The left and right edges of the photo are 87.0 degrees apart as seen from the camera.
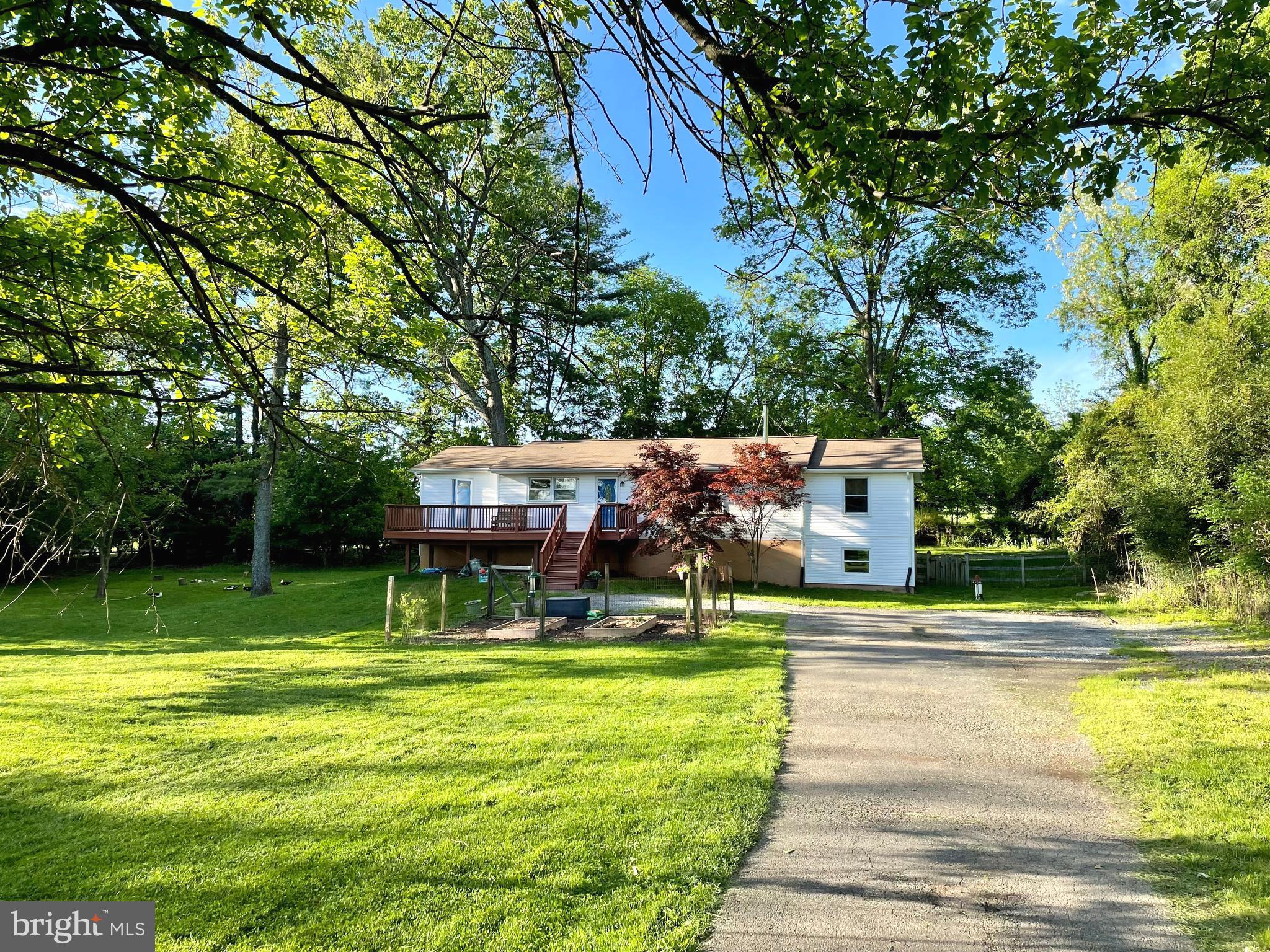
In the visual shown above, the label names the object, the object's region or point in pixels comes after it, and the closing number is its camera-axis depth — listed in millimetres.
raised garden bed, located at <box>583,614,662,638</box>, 11812
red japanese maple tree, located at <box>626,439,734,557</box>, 15305
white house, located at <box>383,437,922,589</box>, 21203
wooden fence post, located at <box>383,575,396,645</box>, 11773
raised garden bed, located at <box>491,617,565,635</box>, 12664
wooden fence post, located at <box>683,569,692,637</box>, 11651
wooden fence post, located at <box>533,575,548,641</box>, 11445
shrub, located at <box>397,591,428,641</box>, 12641
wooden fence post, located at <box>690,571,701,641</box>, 11109
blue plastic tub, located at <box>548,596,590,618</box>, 13875
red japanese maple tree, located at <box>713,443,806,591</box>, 18047
